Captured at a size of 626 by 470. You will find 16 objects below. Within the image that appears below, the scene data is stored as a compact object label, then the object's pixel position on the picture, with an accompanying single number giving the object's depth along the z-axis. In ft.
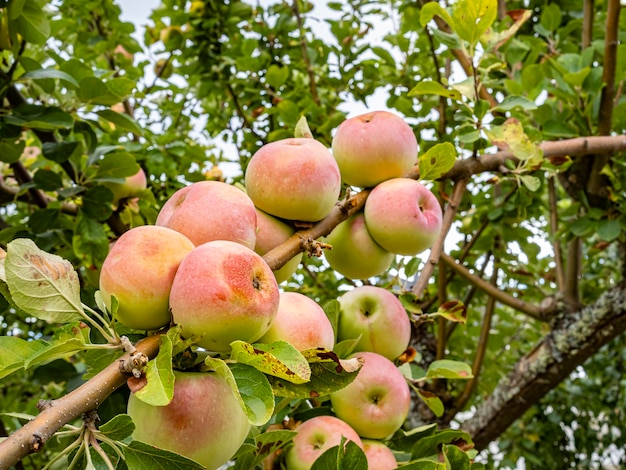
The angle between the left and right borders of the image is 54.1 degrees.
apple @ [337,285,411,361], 3.03
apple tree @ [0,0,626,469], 1.81
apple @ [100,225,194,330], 1.86
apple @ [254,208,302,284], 2.51
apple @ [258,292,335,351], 2.16
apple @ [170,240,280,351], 1.77
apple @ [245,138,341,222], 2.51
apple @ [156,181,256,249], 2.14
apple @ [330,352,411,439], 2.76
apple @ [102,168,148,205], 5.58
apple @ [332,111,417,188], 3.03
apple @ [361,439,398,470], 2.59
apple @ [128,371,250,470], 1.84
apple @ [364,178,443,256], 2.82
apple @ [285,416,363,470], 2.52
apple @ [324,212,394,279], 2.96
